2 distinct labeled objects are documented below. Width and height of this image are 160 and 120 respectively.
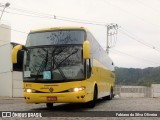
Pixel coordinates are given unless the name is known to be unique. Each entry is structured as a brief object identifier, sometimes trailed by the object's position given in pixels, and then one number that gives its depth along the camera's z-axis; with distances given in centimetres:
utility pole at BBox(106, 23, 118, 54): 6269
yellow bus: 1630
